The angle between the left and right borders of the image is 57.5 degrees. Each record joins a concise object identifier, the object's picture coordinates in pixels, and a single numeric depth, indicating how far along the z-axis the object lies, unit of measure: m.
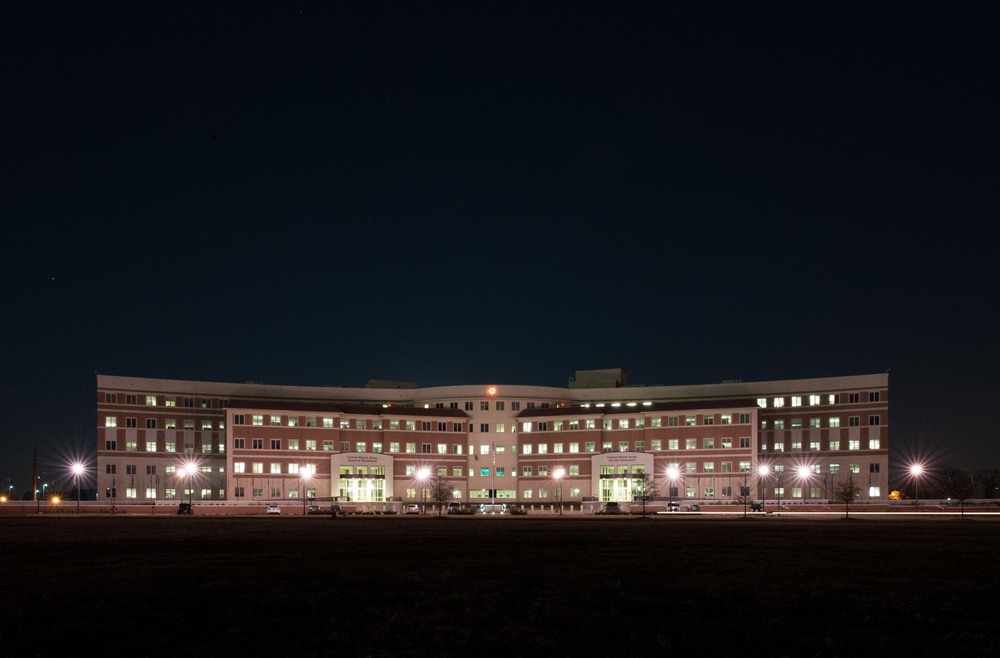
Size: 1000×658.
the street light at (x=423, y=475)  141.88
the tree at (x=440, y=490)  115.50
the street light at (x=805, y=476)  139.25
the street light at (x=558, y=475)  137.16
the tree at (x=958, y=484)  160.25
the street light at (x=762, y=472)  135.75
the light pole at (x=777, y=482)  137.48
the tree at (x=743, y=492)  121.67
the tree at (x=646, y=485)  128.65
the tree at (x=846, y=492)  95.05
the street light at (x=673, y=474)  138.38
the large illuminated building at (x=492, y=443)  136.75
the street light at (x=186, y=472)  141.38
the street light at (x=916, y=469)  145.25
